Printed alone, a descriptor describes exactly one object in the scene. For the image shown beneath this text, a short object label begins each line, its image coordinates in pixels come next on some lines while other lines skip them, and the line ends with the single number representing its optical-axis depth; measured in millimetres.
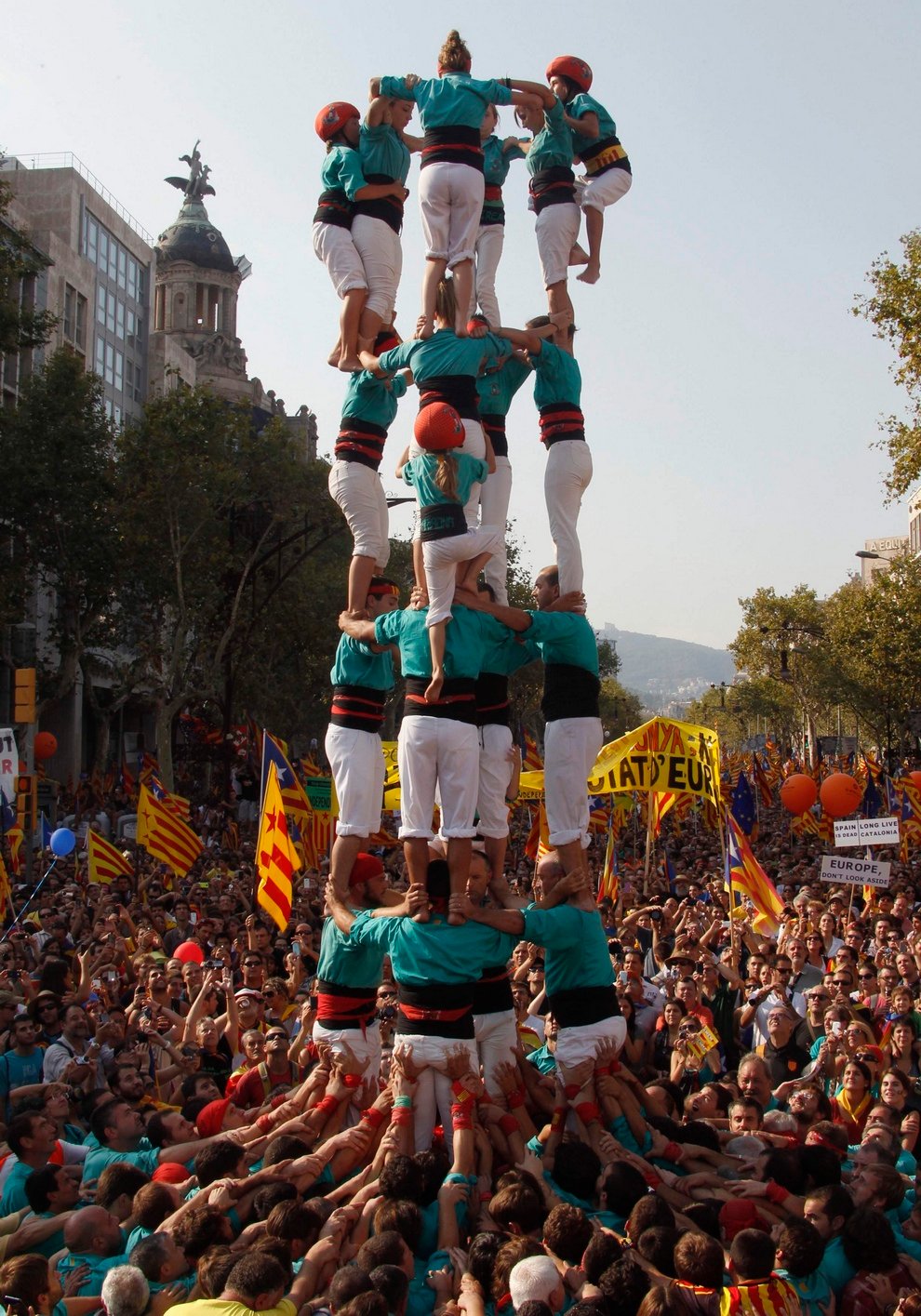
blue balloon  16078
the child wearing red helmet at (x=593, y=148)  9469
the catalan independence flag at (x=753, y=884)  13148
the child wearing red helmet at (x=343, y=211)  9227
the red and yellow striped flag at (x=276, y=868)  11406
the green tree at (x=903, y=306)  23594
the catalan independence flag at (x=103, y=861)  15125
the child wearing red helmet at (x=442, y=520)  7520
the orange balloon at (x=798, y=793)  23188
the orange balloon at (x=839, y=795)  20344
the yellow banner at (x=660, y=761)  15086
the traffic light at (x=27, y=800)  17094
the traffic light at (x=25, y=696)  17203
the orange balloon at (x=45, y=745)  30547
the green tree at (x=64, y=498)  30391
